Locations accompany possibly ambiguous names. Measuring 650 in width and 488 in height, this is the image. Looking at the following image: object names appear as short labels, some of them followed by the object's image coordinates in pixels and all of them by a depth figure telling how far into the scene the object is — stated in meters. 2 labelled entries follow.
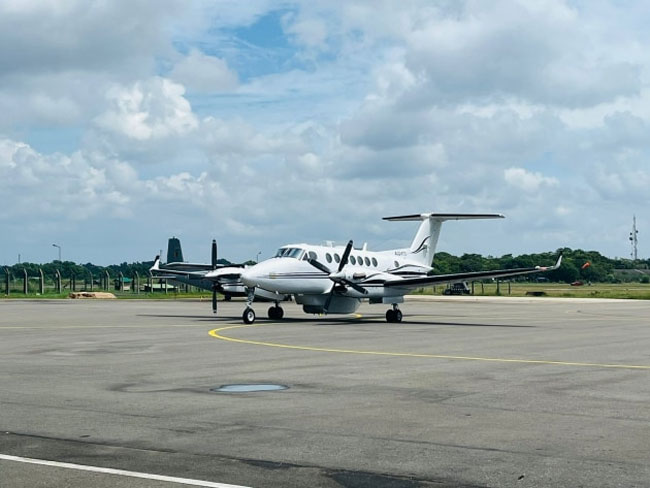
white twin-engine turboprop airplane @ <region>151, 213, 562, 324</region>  35.97
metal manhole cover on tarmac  14.73
